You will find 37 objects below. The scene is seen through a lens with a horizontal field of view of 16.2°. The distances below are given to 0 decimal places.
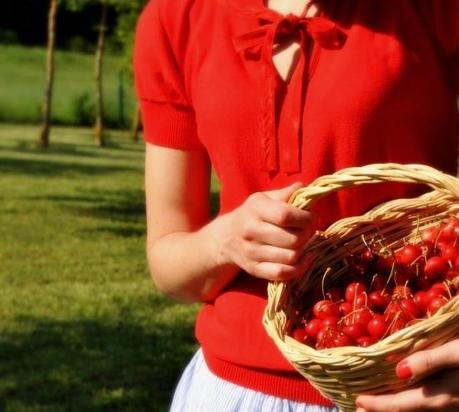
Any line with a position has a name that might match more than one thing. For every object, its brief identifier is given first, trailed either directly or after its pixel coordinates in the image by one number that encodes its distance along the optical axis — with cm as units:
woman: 158
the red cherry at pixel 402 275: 156
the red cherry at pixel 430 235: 158
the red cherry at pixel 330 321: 150
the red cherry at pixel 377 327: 147
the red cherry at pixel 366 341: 147
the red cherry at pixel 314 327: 151
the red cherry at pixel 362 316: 149
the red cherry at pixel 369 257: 159
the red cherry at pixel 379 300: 152
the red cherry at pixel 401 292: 151
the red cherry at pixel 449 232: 156
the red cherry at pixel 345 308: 152
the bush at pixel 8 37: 5362
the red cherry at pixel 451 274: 153
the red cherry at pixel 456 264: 153
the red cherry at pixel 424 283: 155
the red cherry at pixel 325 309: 153
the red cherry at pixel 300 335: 153
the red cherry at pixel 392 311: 148
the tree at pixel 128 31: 2641
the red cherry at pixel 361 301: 152
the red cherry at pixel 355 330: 148
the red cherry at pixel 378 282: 156
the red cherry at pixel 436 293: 149
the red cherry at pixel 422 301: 149
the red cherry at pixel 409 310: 147
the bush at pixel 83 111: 3591
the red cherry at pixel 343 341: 147
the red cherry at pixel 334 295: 156
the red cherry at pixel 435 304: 146
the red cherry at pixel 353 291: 154
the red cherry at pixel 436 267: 153
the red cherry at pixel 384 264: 157
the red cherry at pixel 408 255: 156
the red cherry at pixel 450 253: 153
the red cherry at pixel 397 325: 147
